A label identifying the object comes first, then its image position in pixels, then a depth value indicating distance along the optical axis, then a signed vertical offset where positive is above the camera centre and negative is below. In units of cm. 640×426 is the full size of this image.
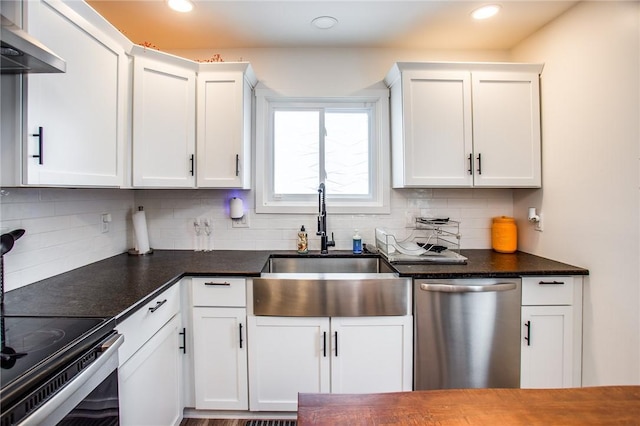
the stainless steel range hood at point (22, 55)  94 +52
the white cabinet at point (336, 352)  175 -79
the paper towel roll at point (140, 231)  225 -14
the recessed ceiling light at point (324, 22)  202 +126
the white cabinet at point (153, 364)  124 -69
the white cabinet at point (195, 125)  195 +58
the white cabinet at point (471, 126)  212 +60
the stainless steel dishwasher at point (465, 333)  174 -68
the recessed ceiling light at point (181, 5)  181 +124
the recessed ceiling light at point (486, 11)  190 +126
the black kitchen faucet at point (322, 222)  226 -7
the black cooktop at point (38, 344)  75 -39
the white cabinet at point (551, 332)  177 -69
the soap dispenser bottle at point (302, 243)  231 -23
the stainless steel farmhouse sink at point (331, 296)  173 -47
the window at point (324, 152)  247 +49
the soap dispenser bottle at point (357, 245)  231 -24
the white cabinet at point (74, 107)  121 +48
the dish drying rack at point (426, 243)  200 -23
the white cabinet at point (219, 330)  178 -68
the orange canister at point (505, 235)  230 -17
